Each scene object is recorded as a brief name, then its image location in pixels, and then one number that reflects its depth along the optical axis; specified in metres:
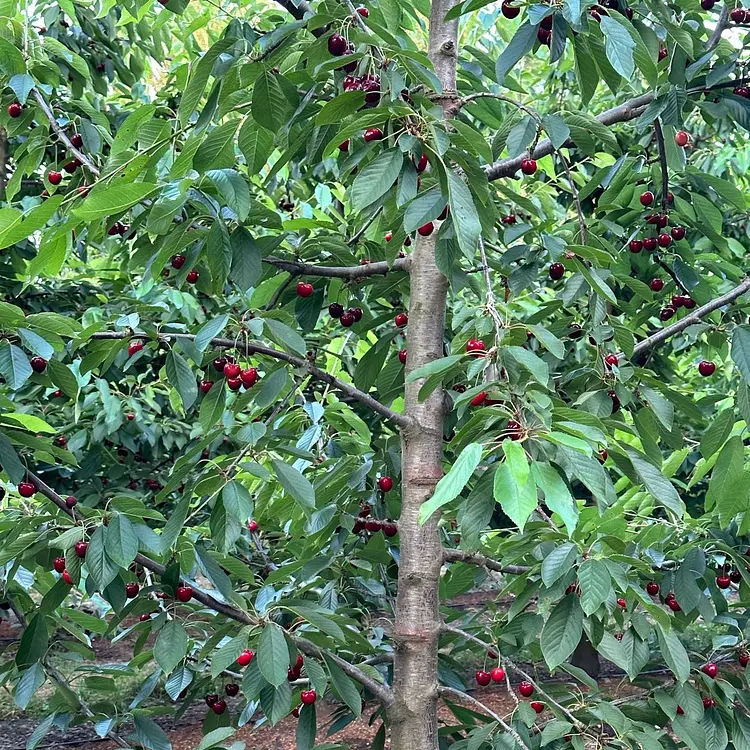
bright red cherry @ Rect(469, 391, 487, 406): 1.39
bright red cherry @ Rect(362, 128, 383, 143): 1.46
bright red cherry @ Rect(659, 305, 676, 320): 2.36
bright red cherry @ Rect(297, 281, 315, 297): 2.07
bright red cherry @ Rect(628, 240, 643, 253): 2.26
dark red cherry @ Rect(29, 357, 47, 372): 1.76
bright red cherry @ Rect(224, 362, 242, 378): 1.82
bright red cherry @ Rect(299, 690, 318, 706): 1.92
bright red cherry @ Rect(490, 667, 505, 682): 1.96
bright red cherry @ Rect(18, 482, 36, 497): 1.73
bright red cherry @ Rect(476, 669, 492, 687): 2.10
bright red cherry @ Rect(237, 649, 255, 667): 1.87
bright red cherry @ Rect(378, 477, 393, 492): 2.14
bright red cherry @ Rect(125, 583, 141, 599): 1.87
